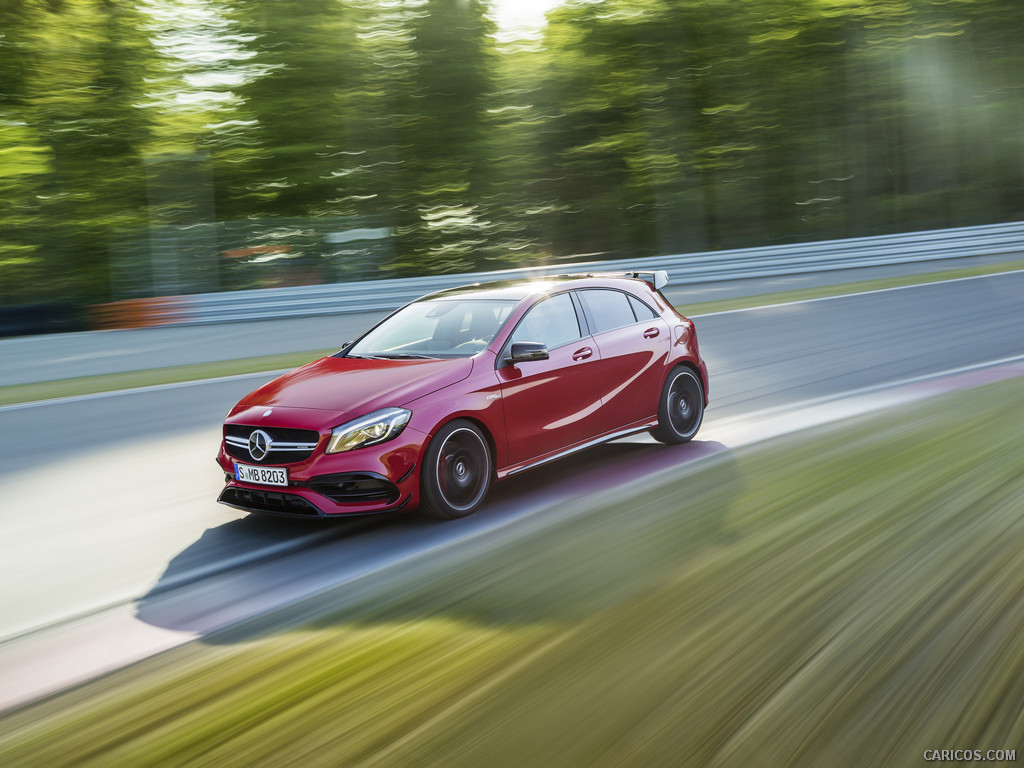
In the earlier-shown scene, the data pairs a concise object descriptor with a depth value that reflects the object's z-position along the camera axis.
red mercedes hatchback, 6.08
